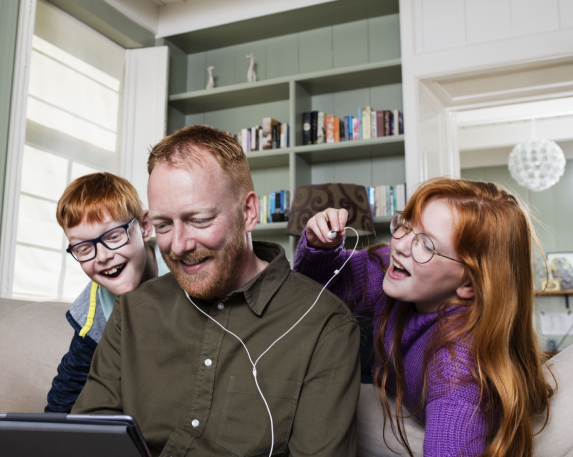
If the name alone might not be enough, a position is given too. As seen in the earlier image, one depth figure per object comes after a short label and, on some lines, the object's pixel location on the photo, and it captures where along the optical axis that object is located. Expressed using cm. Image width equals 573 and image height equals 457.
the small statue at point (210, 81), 411
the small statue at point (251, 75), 396
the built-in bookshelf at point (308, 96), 364
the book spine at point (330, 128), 364
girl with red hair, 106
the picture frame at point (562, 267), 637
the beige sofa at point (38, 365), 137
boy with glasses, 145
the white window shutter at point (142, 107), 378
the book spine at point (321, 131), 367
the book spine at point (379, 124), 352
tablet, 79
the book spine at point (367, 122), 358
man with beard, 109
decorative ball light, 455
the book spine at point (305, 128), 370
